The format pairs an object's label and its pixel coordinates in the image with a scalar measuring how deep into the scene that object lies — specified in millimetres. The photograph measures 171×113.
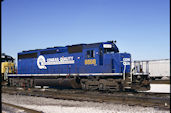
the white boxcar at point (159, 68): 29406
